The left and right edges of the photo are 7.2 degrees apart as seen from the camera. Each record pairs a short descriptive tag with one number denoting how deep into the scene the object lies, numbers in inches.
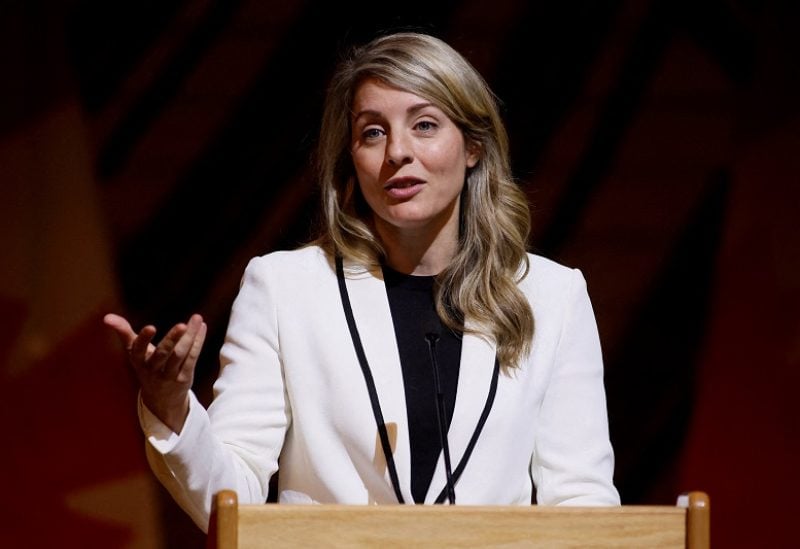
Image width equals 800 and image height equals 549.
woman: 285.0
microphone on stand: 280.2
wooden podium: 268.9
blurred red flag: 314.4
